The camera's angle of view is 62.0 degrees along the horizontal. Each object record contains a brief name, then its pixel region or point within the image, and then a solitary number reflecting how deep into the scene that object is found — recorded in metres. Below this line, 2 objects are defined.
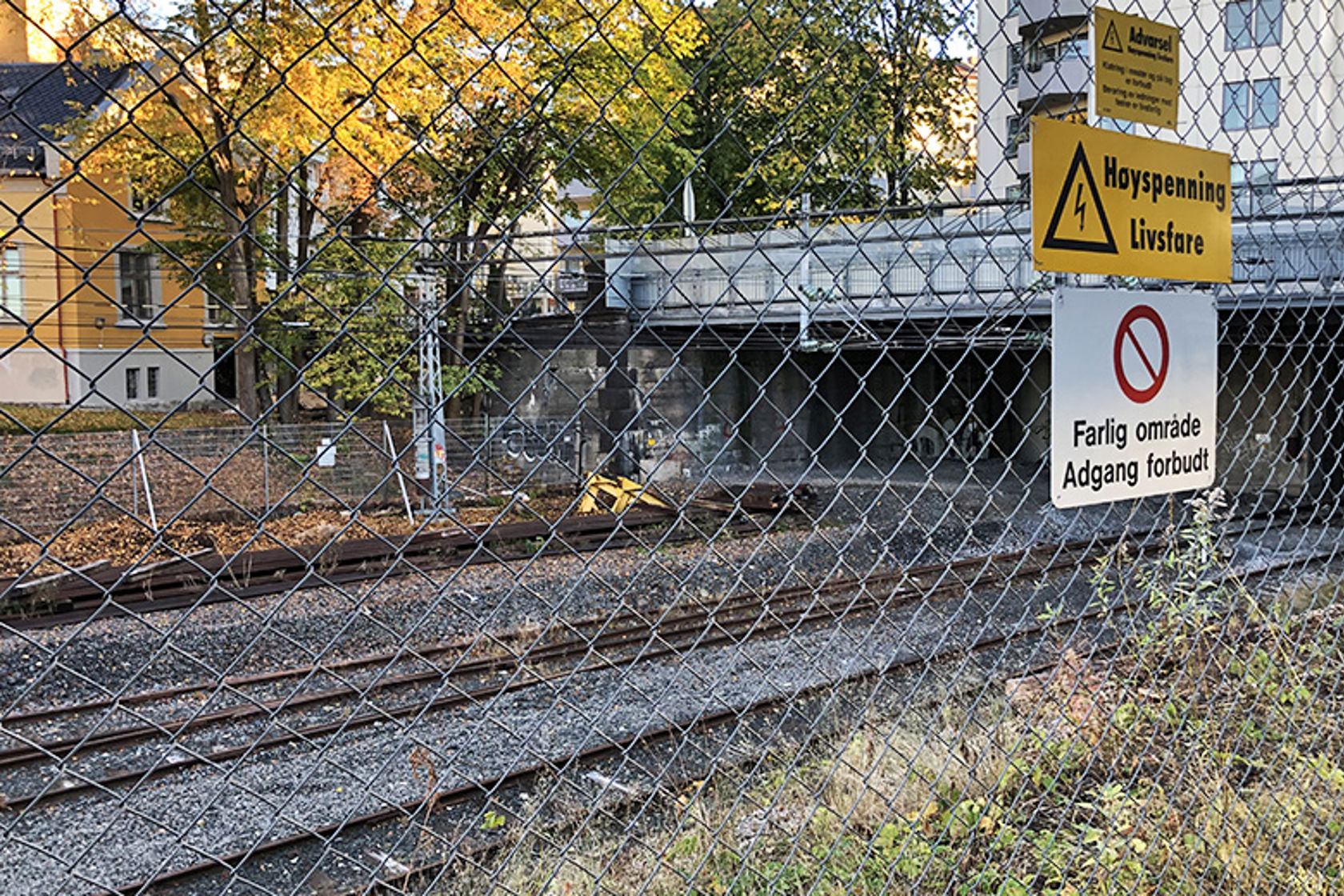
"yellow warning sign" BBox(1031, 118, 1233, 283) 2.33
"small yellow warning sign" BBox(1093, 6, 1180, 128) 2.50
